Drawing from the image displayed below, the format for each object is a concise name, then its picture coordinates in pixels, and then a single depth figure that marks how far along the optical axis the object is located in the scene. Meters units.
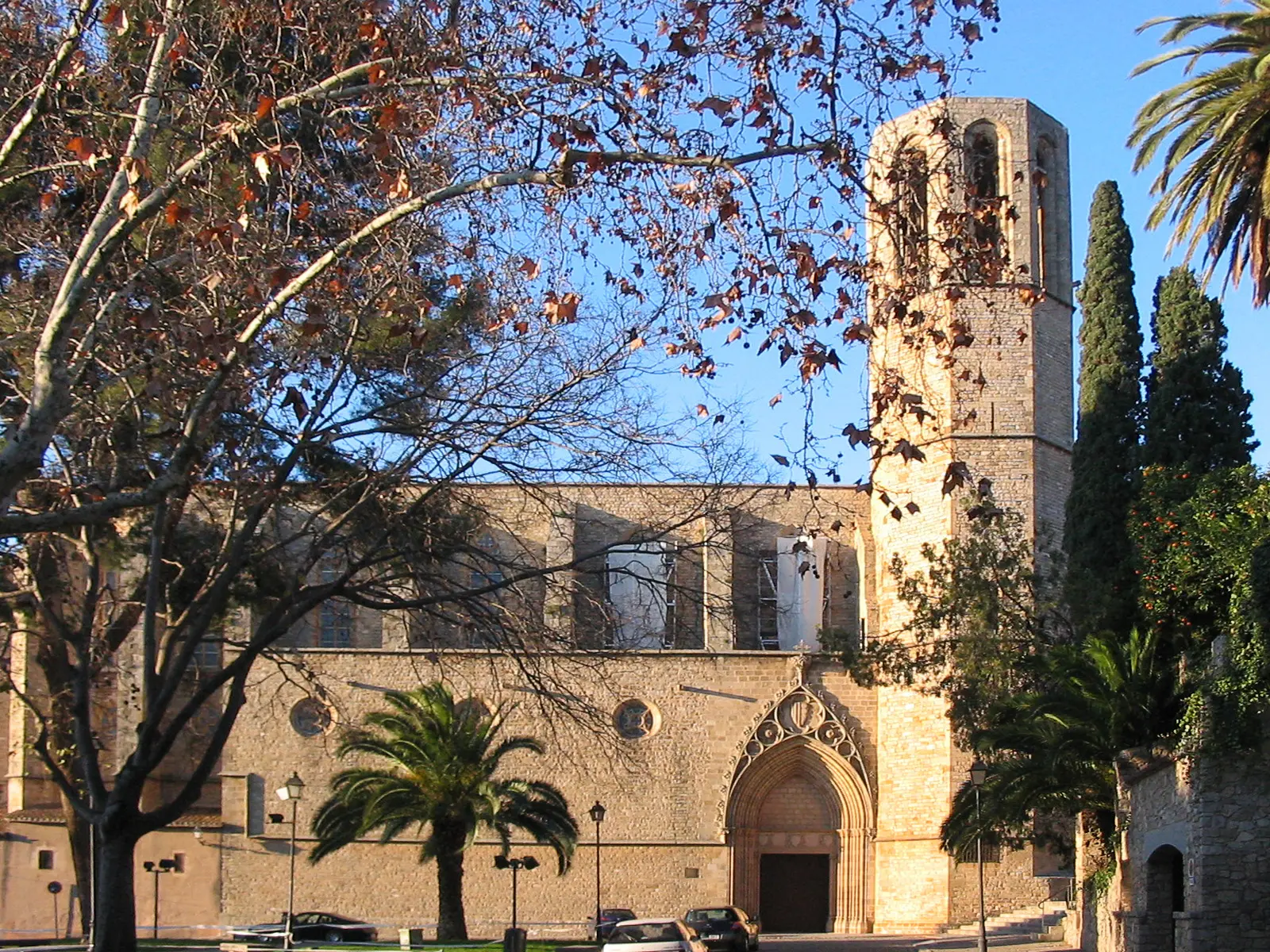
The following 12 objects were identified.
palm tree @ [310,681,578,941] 27.52
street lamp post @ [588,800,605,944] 30.22
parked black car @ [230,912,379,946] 31.22
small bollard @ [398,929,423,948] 24.16
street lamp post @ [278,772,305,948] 25.41
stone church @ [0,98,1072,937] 32.94
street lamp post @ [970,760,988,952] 23.12
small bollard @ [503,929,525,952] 17.31
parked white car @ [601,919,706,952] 19.00
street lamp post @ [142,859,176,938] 32.85
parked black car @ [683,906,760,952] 26.33
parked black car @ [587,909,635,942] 31.17
